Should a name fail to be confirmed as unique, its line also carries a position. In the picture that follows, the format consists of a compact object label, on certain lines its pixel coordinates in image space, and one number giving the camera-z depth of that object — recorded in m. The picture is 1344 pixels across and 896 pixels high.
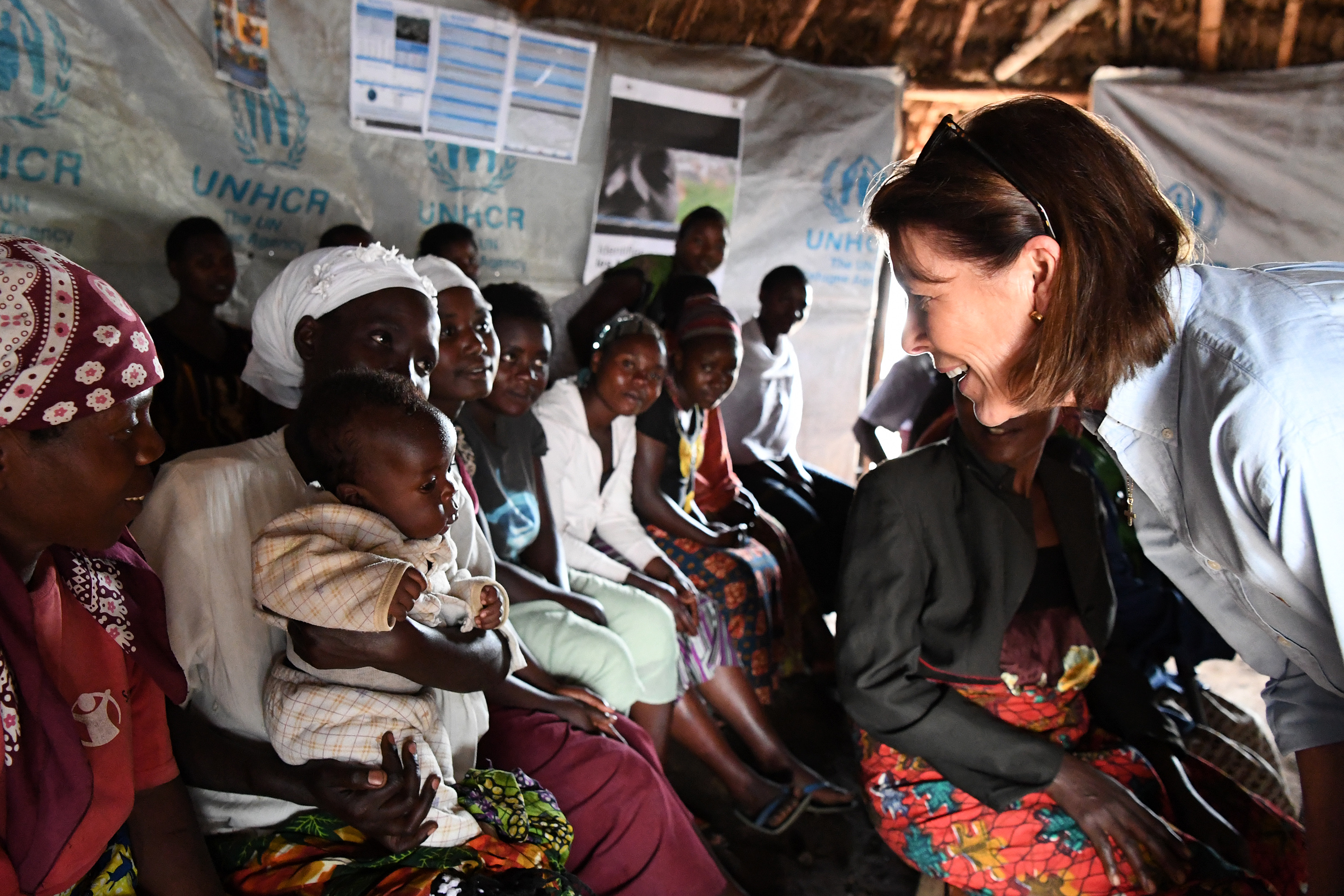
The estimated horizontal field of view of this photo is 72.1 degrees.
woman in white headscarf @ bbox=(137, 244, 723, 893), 1.43
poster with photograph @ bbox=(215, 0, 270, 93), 3.18
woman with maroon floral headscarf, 1.15
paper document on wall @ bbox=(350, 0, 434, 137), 3.52
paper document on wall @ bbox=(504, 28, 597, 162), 3.97
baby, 1.40
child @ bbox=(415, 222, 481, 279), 3.52
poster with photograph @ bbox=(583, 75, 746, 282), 4.34
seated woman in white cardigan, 2.80
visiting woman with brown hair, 1.01
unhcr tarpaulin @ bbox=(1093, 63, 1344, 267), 4.69
